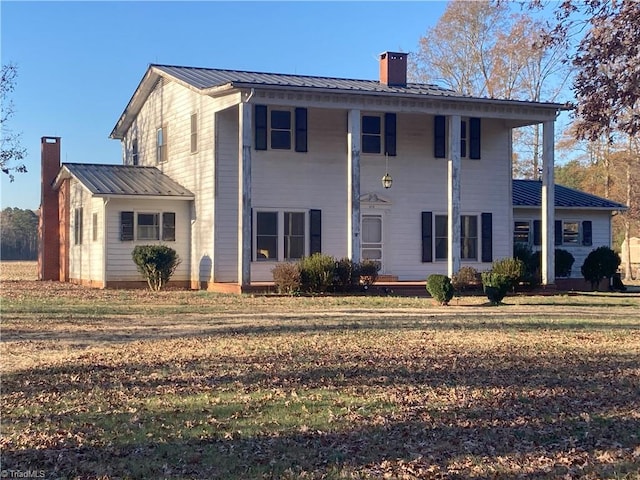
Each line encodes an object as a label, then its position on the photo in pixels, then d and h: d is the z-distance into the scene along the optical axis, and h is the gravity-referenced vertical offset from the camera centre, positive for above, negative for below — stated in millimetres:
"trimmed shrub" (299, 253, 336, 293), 19422 -424
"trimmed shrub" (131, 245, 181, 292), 21406 -146
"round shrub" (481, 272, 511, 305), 17859 -710
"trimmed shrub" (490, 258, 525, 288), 20391 -306
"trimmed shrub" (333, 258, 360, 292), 19734 -483
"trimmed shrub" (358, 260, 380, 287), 20062 -387
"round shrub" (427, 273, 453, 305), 17547 -719
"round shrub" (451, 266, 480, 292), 20656 -607
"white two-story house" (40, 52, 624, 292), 20938 +2229
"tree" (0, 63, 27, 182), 26812 +3476
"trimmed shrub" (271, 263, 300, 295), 19328 -550
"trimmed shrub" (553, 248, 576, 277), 25531 -149
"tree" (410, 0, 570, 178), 38219 +10011
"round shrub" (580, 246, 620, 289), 24891 -239
